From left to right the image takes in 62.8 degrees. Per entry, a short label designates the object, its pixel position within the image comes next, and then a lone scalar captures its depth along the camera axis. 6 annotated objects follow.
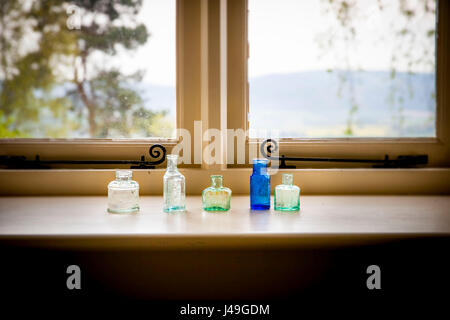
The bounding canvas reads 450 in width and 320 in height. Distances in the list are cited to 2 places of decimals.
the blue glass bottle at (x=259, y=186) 1.04
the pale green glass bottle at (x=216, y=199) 1.01
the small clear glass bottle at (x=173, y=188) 1.01
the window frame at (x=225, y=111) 1.27
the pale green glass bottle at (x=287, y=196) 1.03
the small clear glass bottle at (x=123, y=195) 1.00
